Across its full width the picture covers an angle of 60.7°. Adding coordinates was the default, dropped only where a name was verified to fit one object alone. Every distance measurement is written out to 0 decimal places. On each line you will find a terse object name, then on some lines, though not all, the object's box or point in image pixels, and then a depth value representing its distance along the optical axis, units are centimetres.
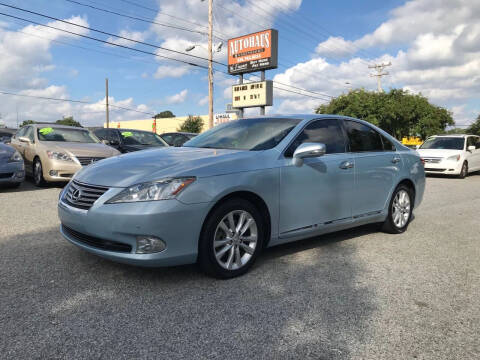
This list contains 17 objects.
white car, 1424
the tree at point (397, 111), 3966
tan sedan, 876
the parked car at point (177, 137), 1454
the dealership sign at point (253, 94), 2795
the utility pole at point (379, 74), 4896
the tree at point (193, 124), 6253
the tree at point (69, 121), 8712
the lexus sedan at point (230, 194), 322
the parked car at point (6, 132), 1705
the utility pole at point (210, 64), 2417
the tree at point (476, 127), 5450
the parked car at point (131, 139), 1127
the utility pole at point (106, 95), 4810
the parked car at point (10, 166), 827
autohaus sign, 2764
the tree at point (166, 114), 12091
